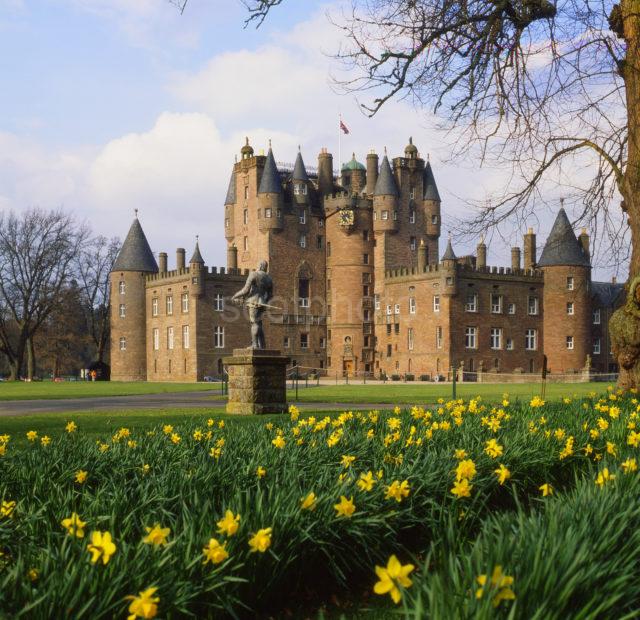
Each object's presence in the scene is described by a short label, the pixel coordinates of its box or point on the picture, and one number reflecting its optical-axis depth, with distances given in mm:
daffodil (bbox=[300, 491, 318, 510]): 4805
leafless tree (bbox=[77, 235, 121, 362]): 77375
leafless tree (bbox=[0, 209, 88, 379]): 64312
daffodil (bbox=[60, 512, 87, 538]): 4191
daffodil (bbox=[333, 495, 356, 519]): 4672
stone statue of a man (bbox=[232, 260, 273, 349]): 18984
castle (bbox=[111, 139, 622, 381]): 69250
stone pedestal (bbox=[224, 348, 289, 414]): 18438
